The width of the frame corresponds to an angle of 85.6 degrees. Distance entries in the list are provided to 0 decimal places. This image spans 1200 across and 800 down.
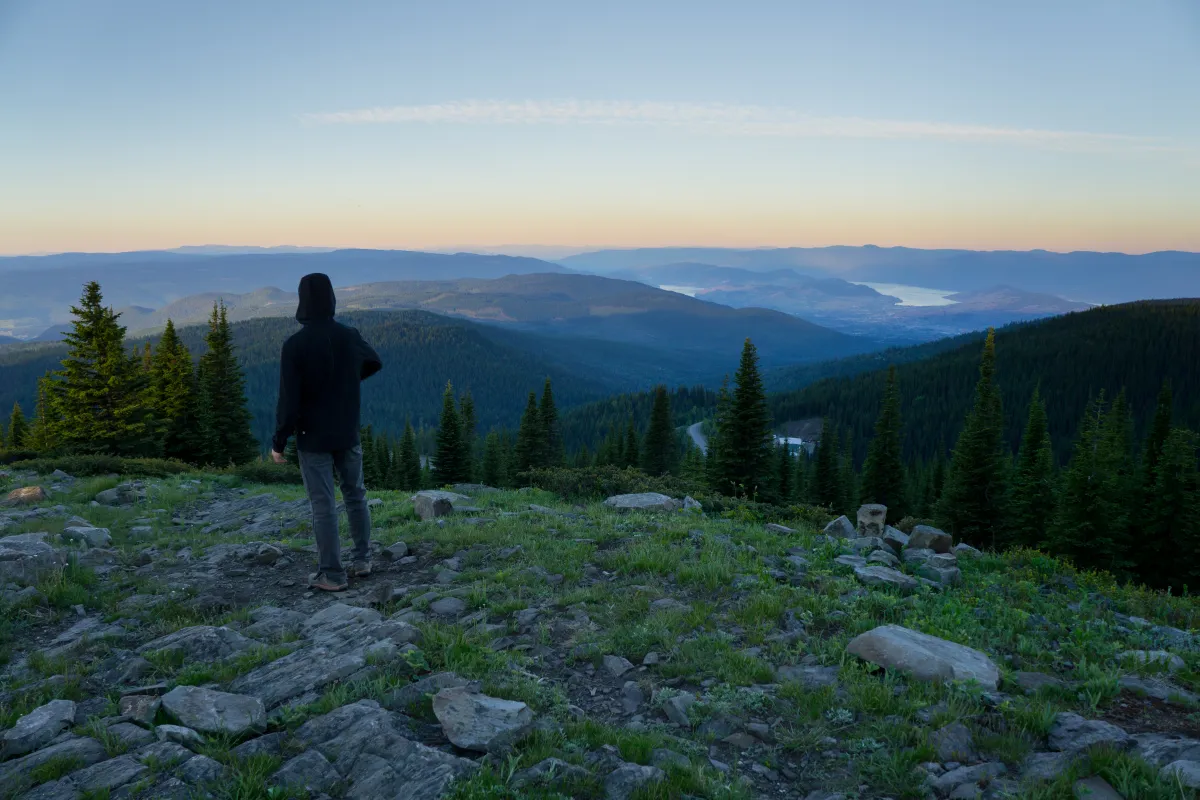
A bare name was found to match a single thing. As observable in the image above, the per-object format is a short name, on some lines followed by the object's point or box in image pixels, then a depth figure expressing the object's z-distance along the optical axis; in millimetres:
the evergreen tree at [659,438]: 58250
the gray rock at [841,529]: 11427
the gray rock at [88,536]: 10398
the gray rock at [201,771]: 4098
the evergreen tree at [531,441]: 55656
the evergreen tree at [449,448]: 50281
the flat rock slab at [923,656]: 5508
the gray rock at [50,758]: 4098
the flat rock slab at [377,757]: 4070
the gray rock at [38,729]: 4520
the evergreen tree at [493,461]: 61203
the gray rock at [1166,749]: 4211
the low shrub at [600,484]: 15258
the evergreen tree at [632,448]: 60688
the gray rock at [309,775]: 4121
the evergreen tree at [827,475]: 55969
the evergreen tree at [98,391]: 34938
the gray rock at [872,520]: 11720
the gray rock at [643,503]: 12734
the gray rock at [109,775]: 4012
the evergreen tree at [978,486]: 44969
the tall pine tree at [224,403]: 41844
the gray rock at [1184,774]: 3871
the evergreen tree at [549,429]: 56250
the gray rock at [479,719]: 4531
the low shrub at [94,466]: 18500
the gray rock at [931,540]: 11227
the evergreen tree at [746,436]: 41062
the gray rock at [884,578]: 8102
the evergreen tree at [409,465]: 57125
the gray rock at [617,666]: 5961
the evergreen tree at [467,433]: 51406
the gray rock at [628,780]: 4082
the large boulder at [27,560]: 8258
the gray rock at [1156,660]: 5926
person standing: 7793
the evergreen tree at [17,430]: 48619
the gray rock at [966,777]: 4176
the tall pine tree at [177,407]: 39750
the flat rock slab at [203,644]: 6203
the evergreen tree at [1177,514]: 34312
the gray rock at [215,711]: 4691
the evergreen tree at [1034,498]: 41844
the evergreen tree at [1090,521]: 33531
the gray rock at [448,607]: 7220
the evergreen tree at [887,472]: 53656
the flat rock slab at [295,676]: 5320
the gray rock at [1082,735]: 4472
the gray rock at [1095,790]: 3877
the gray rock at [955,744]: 4480
